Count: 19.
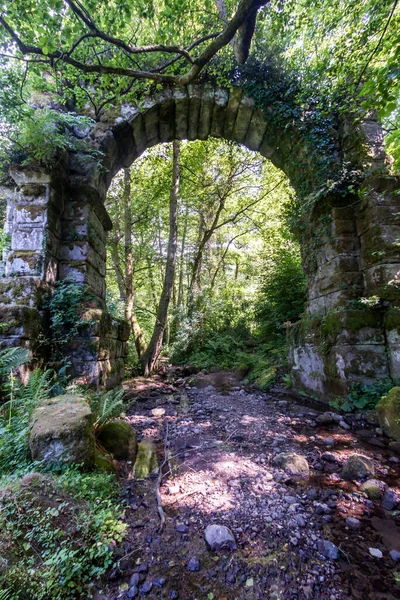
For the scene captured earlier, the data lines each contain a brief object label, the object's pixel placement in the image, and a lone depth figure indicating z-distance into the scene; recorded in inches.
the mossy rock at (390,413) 105.3
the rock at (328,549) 53.9
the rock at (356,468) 82.0
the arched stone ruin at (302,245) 139.7
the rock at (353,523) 61.7
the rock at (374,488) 72.7
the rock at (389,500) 68.9
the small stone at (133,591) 46.8
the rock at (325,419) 127.6
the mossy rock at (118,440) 96.6
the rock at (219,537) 57.2
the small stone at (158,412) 154.4
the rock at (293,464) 85.7
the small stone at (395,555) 53.1
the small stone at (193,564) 52.1
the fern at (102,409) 99.2
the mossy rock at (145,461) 88.8
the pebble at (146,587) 47.8
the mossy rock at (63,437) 69.8
